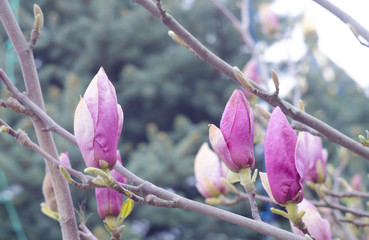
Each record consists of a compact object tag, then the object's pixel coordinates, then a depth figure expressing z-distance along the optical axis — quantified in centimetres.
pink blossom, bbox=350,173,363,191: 184
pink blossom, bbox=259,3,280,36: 210
